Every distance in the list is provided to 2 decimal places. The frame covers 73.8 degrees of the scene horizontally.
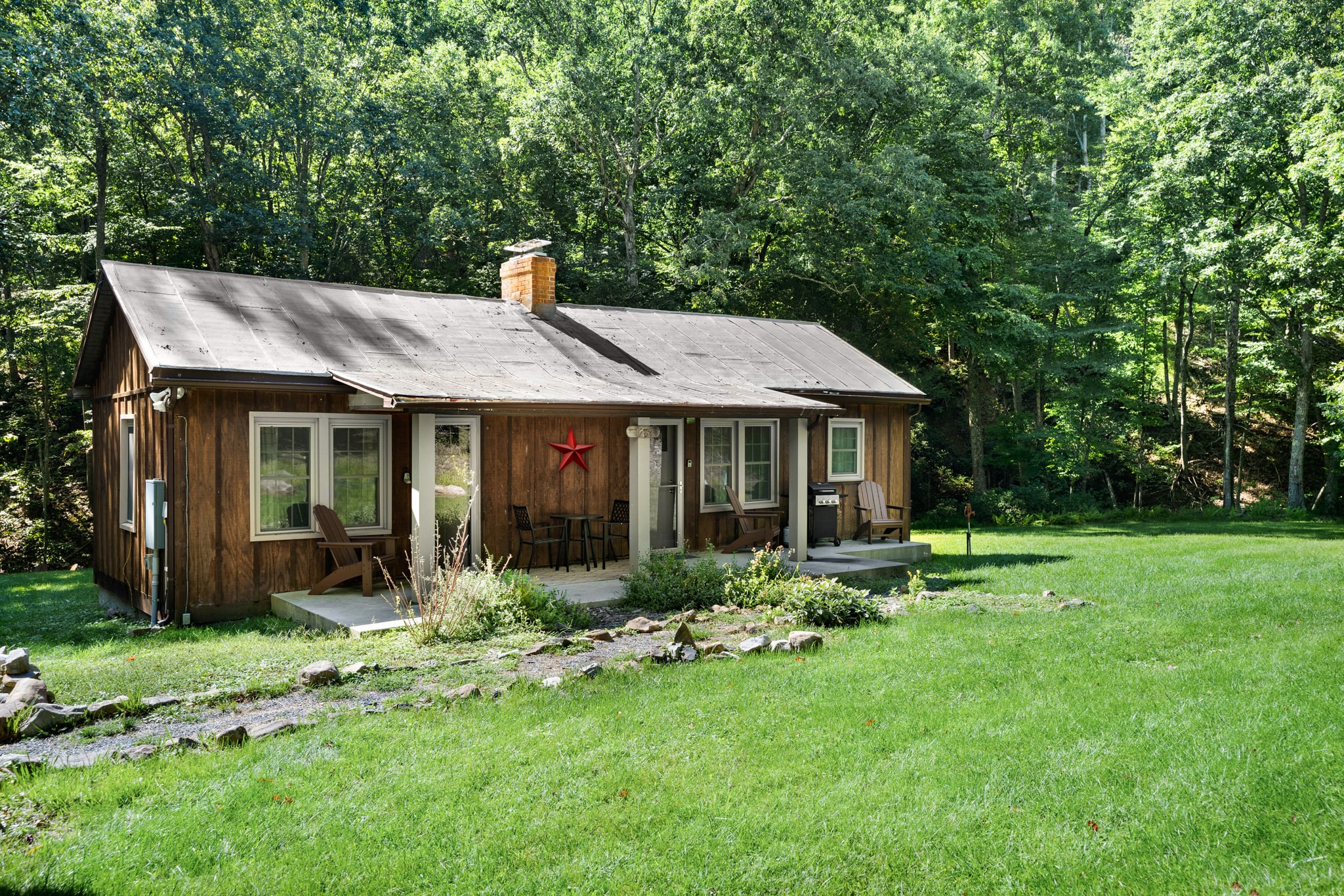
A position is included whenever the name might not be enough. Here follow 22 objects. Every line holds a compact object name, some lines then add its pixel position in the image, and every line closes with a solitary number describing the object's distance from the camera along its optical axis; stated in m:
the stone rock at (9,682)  5.92
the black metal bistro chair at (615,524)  11.67
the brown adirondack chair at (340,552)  9.22
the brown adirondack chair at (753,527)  12.42
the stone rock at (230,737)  4.87
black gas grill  12.95
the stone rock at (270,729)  5.00
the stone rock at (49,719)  5.17
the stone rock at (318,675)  6.17
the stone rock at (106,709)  5.42
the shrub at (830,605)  8.34
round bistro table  10.93
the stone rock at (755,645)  7.08
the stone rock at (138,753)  4.68
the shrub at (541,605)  8.17
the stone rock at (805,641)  7.15
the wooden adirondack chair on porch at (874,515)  13.88
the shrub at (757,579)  9.38
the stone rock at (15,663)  6.25
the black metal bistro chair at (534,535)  10.70
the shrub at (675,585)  9.37
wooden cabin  8.84
